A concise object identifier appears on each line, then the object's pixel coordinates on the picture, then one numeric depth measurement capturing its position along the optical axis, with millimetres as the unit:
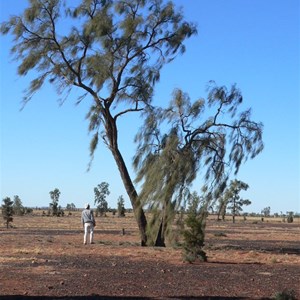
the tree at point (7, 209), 45969
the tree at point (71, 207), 180500
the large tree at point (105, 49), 26172
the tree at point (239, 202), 77938
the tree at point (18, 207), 96625
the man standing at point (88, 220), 25391
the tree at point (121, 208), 102075
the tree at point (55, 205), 101300
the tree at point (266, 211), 174250
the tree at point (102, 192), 121181
